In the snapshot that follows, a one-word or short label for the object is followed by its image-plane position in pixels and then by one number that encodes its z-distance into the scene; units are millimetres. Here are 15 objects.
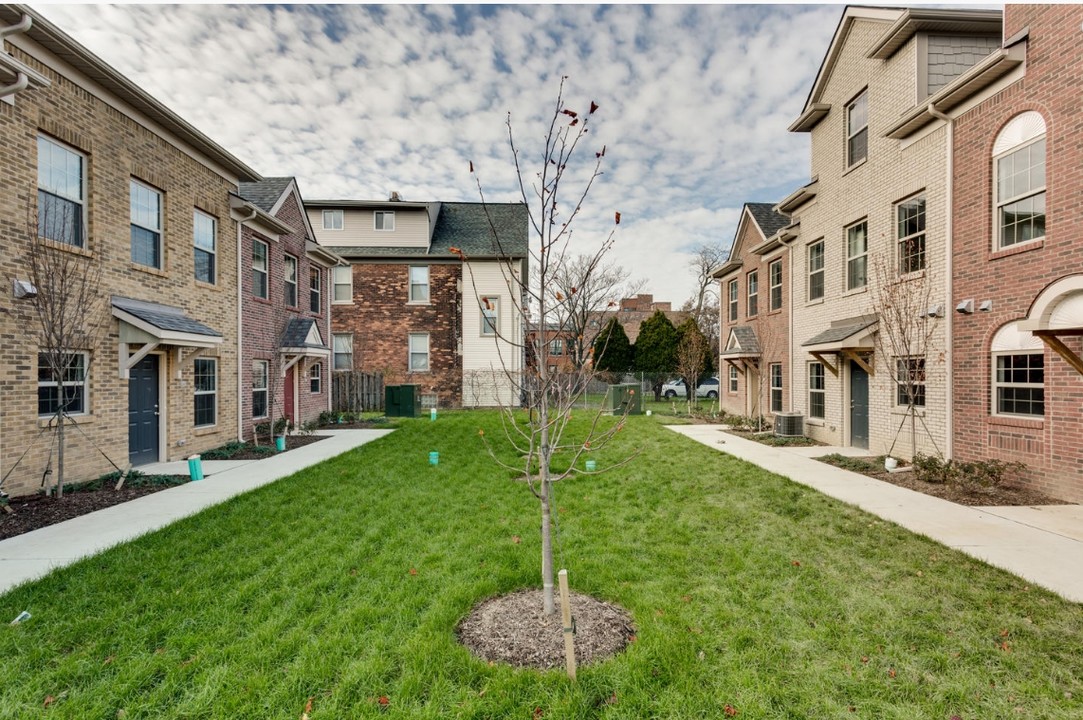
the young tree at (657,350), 29922
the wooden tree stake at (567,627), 2832
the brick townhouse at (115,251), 6820
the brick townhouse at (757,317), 15367
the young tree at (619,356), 30908
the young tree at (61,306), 6828
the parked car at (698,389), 31500
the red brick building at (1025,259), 6645
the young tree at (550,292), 3502
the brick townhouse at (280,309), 12828
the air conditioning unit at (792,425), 13617
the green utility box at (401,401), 19156
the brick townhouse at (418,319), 22359
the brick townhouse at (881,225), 9039
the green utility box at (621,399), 19750
